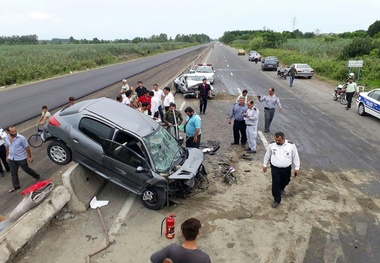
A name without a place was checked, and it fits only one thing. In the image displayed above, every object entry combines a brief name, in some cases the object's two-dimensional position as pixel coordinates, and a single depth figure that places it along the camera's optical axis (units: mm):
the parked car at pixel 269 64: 34875
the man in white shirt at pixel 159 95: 12125
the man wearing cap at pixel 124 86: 13773
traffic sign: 20844
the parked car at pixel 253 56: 48366
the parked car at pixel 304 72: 28391
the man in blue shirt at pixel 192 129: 8625
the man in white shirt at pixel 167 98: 11764
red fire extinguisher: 5532
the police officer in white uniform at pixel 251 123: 9633
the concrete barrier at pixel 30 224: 4910
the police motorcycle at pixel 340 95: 17452
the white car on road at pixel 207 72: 23256
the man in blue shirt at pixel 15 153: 7207
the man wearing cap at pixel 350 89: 15695
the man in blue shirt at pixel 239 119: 9883
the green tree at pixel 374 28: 70500
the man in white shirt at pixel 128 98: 11148
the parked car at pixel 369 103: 13694
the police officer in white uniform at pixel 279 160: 6461
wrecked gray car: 6508
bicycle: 10291
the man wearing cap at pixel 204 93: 14023
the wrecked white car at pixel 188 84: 18312
